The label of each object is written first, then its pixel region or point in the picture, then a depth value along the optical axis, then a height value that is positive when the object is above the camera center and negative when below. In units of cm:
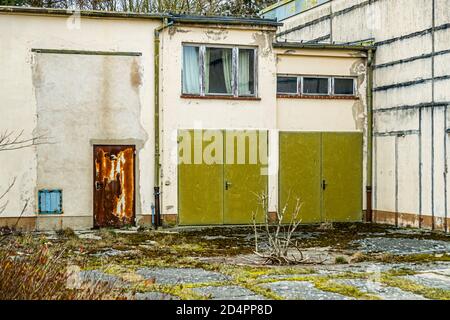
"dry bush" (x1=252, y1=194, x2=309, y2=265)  1145 -160
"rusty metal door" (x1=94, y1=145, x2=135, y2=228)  1703 -63
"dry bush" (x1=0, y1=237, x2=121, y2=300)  621 -110
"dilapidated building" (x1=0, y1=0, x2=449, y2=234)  1677 +88
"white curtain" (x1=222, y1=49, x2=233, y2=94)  1797 +230
